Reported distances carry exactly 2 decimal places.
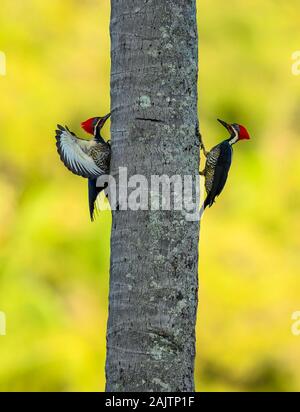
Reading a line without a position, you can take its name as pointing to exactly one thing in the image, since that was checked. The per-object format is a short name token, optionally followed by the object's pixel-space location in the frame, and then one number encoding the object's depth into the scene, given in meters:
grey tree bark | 4.27
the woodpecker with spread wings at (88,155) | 4.78
